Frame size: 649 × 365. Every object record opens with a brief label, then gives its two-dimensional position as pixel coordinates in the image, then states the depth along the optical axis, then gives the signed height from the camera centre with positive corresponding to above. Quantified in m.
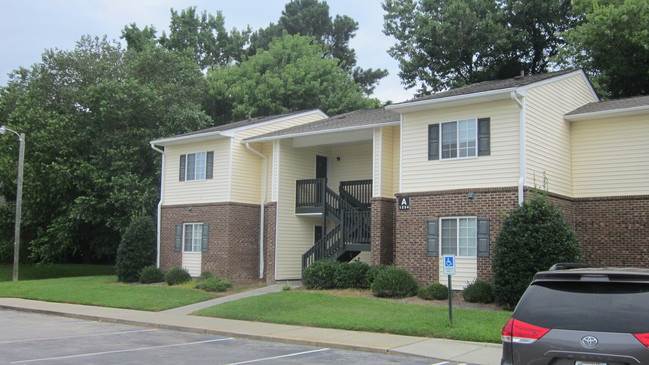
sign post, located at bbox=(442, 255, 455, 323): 13.16 -0.71
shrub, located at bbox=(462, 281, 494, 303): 16.42 -1.61
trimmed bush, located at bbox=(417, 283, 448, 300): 17.17 -1.67
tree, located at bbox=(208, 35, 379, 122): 42.03 +9.54
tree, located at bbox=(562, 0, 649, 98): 26.59 +8.45
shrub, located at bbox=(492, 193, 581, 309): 15.39 -0.38
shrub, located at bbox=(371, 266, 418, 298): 17.66 -1.52
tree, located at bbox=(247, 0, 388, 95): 60.66 +19.81
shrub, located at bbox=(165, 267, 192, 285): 23.73 -1.84
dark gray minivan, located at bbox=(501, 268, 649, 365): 5.38 -0.78
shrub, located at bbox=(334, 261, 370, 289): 19.66 -1.41
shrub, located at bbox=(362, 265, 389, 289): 19.19 -1.36
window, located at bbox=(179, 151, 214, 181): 25.45 +2.55
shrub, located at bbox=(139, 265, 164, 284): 24.77 -1.88
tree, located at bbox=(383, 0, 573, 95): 34.97 +11.02
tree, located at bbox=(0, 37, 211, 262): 30.58 +4.37
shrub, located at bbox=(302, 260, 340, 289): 20.08 -1.46
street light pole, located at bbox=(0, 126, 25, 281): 27.33 +1.10
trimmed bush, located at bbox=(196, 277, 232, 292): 21.61 -1.95
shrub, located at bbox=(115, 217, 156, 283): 25.80 -0.92
